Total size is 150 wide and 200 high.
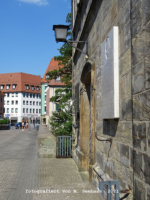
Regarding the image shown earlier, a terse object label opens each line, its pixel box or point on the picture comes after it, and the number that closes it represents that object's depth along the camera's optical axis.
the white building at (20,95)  90.31
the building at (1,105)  84.97
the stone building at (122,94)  2.94
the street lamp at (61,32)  7.90
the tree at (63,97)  16.60
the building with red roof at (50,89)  50.00
